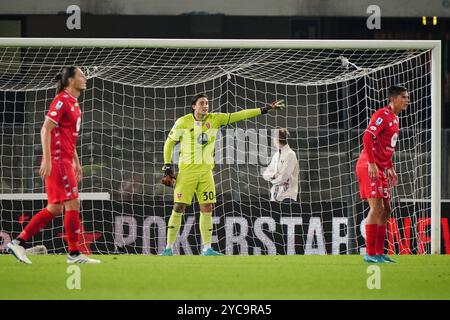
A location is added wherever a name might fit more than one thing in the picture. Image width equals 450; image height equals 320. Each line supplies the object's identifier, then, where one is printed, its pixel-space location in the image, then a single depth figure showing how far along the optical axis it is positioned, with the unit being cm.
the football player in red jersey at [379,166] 1748
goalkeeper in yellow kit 1997
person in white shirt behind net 2322
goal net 2309
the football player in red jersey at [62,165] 1633
